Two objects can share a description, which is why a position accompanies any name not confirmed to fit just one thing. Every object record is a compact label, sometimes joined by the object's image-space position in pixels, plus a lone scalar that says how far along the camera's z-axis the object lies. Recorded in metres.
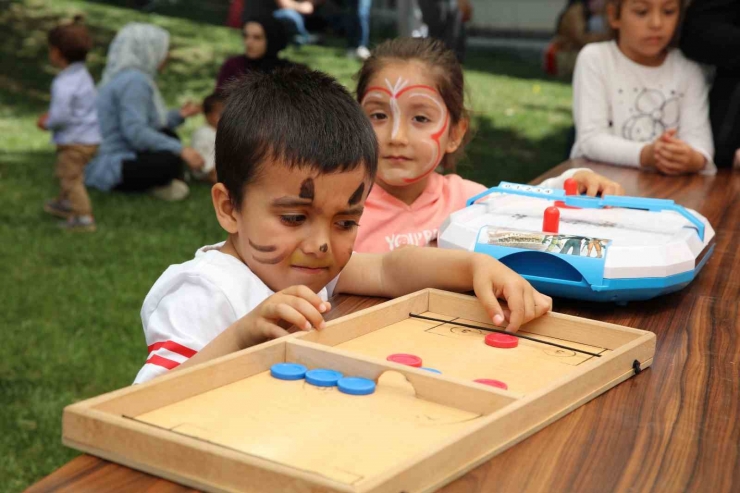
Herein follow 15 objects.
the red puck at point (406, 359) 1.43
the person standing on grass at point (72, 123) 6.30
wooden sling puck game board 1.20
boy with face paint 1.55
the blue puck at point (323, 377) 1.36
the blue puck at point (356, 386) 1.34
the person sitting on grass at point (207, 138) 7.71
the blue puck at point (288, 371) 1.37
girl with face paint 2.09
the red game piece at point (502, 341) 1.51
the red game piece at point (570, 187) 1.91
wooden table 1.23
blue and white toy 1.65
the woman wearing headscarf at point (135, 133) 7.13
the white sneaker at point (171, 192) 7.18
